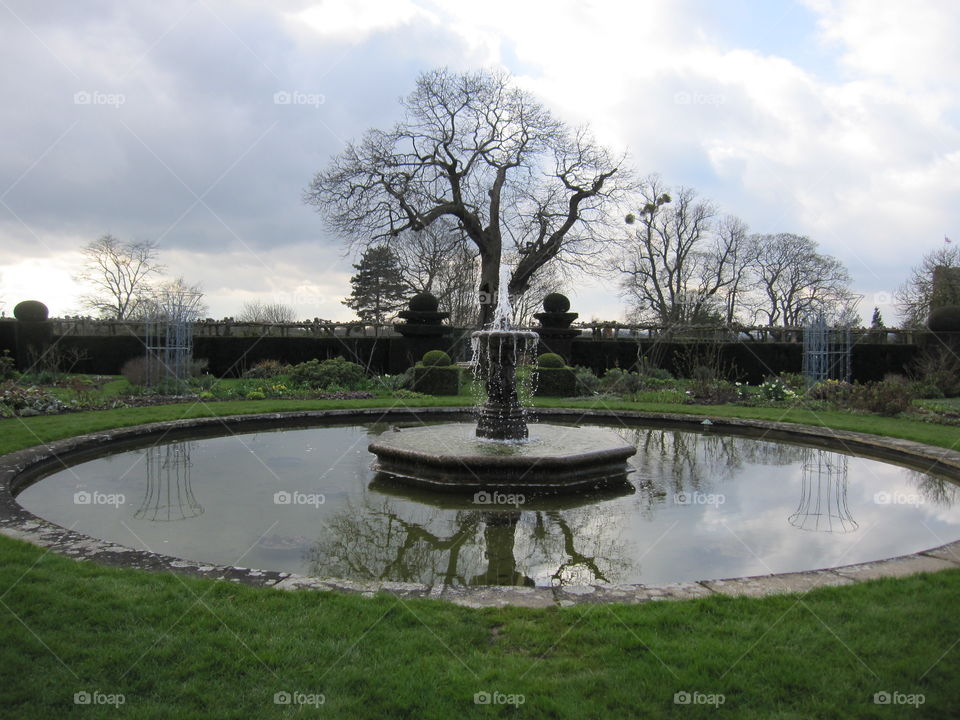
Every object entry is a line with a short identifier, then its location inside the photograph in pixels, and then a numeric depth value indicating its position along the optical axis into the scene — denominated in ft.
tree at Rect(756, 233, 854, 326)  114.42
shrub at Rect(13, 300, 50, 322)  65.16
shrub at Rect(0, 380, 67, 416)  36.50
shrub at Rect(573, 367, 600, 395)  53.21
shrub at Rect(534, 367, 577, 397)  52.49
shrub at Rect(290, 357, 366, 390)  52.60
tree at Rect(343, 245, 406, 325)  141.38
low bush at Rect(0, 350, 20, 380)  51.40
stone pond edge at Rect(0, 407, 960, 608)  12.07
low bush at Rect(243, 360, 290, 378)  57.67
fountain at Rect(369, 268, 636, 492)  21.71
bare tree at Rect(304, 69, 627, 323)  79.20
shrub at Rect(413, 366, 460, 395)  51.85
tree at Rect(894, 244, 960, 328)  84.20
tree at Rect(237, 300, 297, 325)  141.18
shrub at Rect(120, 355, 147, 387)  51.82
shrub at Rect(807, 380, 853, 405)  44.93
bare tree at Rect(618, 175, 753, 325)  121.08
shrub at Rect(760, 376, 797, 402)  48.01
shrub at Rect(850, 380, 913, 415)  39.58
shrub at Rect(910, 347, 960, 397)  54.13
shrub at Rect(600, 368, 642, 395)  51.88
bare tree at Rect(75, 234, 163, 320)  125.08
